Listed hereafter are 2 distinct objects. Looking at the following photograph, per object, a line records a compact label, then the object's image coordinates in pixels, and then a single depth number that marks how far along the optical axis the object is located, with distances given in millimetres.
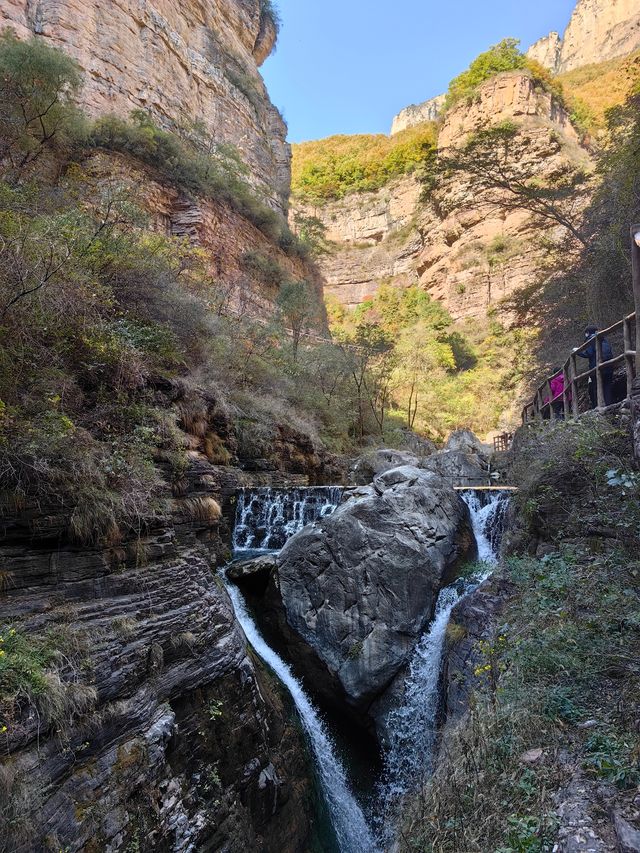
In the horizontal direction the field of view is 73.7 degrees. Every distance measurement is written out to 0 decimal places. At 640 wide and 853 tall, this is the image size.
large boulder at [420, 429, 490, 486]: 15328
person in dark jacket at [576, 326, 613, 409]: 7116
